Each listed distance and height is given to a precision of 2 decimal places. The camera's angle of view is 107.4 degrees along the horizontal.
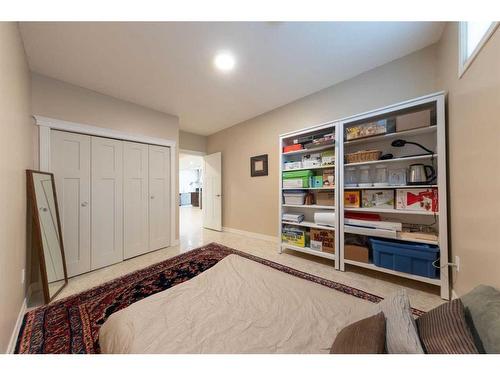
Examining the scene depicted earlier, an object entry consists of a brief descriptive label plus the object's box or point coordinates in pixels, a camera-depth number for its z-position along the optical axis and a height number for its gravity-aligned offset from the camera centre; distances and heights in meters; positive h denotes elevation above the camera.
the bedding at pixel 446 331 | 0.57 -0.51
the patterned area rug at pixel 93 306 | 1.30 -1.09
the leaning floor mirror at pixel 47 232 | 1.88 -0.48
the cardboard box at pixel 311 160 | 2.68 +0.41
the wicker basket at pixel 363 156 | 2.14 +0.38
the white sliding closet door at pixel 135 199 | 2.88 -0.19
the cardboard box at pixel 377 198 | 2.13 -0.13
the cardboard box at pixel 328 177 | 2.51 +0.14
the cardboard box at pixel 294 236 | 2.79 -0.76
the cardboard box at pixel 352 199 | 2.27 -0.14
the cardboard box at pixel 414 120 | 1.82 +0.69
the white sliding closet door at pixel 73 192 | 2.31 -0.05
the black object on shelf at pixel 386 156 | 2.08 +0.35
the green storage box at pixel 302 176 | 2.74 +0.18
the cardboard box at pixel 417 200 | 1.82 -0.13
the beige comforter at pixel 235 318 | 0.76 -0.65
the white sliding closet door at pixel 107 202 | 2.58 -0.20
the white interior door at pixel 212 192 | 4.54 -0.11
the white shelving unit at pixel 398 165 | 1.71 +0.25
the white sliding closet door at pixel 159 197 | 3.20 -0.17
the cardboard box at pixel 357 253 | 2.17 -0.80
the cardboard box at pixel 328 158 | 2.51 +0.41
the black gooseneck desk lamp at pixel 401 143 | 2.03 +0.50
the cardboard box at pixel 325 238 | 2.51 -0.72
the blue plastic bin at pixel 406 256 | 1.78 -0.72
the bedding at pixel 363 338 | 0.60 -0.53
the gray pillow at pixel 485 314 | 0.61 -0.50
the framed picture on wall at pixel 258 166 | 3.63 +0.45
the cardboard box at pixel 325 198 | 2.53 -0.15
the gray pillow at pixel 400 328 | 0.59 -0.51
